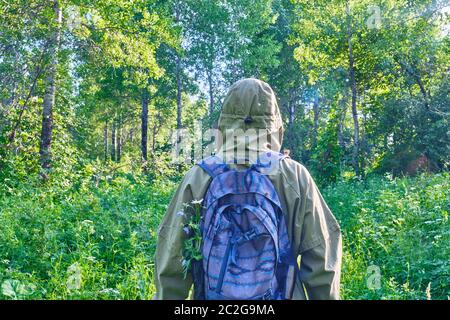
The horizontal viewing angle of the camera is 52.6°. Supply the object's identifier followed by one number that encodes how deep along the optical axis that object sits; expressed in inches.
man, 93.0
